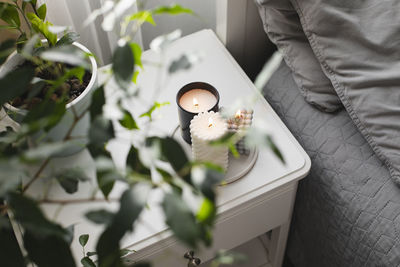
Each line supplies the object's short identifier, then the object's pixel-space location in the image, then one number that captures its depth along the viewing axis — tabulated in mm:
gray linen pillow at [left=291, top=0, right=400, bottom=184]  698
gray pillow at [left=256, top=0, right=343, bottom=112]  810
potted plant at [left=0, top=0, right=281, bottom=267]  288
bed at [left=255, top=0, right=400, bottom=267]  708
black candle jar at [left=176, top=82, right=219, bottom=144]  700
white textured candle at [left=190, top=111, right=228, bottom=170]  657
